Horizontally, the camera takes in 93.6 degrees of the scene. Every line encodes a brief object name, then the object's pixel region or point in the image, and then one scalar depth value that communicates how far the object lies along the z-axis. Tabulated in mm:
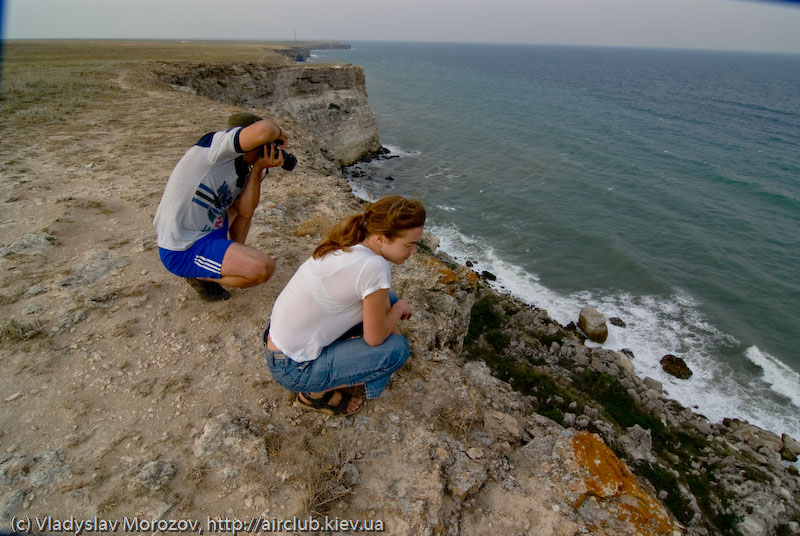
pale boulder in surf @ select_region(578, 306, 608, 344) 14227
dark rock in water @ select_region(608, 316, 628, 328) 15048
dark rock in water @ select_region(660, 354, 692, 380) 12875
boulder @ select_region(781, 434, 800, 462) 9977
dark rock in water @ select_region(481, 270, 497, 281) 17609
